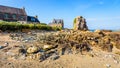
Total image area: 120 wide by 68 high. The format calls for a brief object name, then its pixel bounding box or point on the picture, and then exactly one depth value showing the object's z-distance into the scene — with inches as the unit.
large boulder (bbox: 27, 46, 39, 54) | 120.9
